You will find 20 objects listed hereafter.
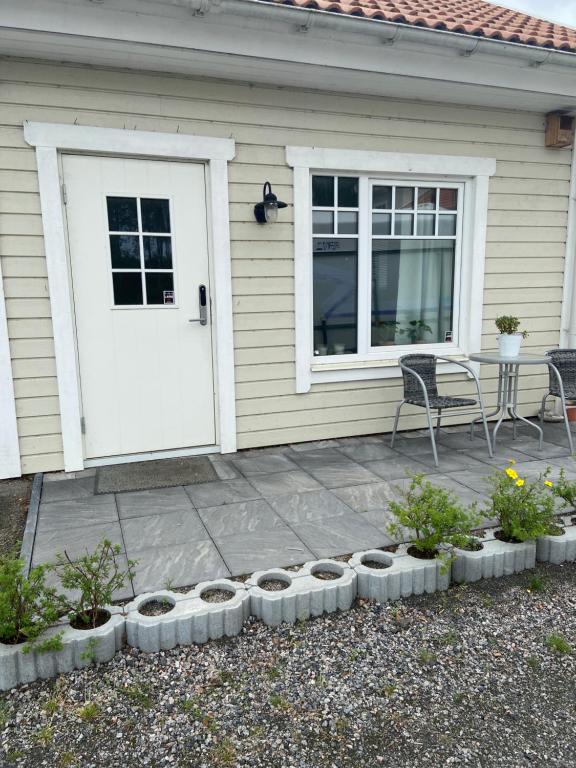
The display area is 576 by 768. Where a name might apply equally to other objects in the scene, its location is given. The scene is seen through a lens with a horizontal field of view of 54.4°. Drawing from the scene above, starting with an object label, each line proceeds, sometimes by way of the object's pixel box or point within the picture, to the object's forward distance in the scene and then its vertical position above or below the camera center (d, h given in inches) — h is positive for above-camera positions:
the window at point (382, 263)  168.7 +7.5
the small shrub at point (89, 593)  78.6 -42.5
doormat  137.5 -47.3
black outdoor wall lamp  149.0 +21.5
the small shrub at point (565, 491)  109.9 -40.0
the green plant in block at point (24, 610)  71.7 -41.3
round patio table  163.8 -28.8
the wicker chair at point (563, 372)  174.9 -27.3
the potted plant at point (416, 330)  186.7 -14.5
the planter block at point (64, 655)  72.3 -47.8
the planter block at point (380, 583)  91.7 -48.0
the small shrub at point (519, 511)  100.4 -40.5
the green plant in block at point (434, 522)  94.7 -39.7
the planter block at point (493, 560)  97.6 -47.9
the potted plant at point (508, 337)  166.1 -15.1
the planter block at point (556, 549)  103.9 -48.5
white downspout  193.1 +1.3
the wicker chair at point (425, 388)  157.2 -29.4
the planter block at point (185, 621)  79.0 -47.3
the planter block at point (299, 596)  85.6 -47.4
